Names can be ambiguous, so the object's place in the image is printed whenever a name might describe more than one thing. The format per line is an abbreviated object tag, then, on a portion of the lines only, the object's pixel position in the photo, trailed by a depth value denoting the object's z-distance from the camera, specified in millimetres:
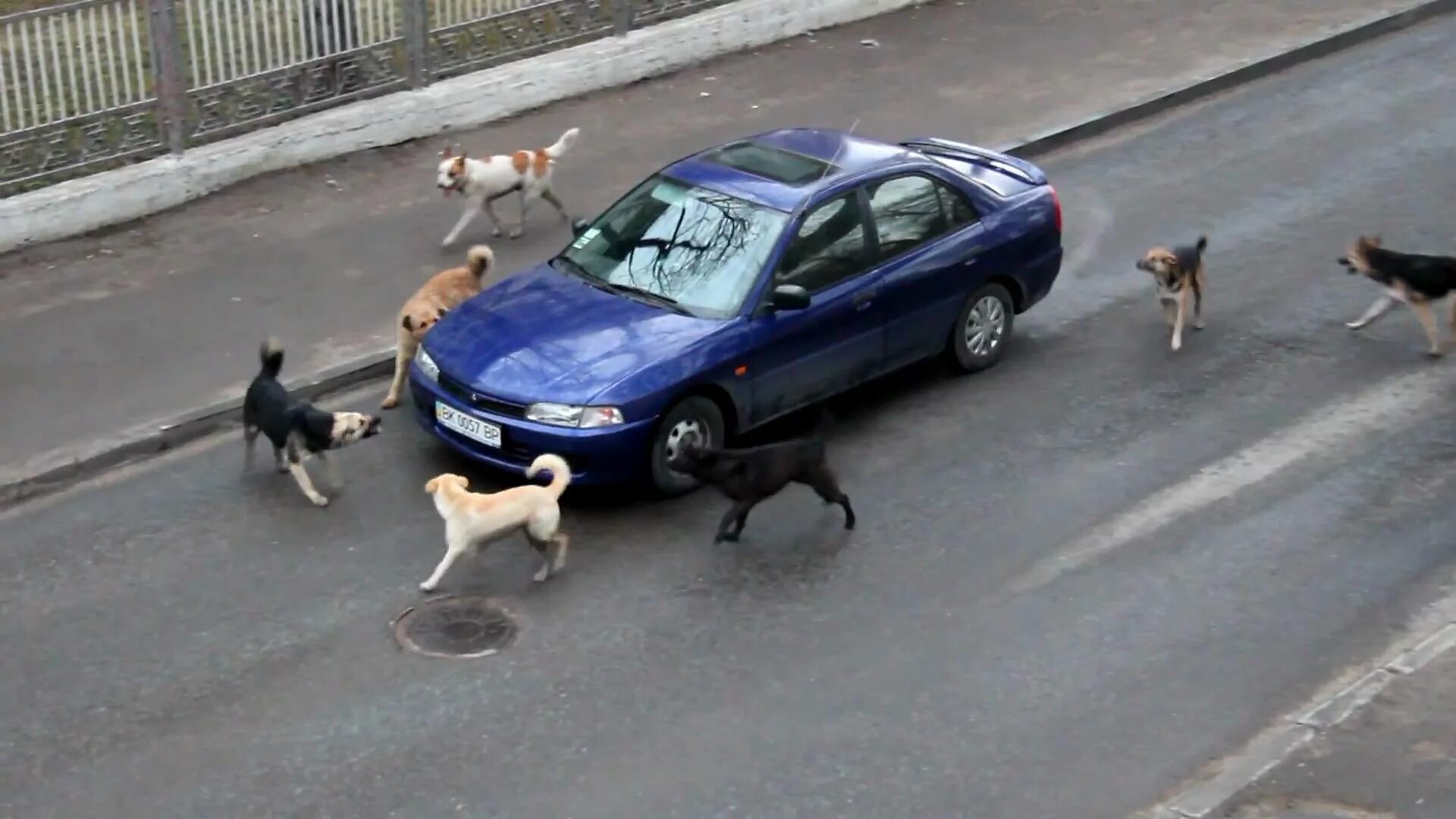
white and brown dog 12961
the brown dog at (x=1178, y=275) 11789
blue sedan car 9500
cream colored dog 8680
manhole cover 8375
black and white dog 9555
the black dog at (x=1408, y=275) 11609
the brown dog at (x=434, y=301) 10641
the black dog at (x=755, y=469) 9148
